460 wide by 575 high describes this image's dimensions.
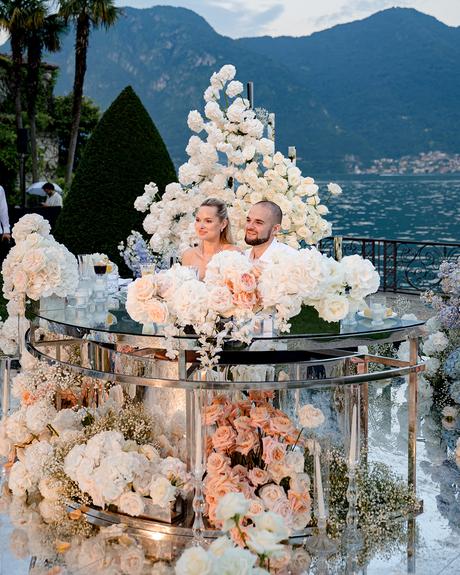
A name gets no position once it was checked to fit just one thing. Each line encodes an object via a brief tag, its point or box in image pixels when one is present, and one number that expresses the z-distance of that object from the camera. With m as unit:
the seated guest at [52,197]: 17.64
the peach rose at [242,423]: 4.54
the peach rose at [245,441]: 4.51
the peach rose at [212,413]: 4.55
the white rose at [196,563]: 2.20
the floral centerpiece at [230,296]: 4.12
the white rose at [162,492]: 4.46
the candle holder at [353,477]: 4.43
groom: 5.42
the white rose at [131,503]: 4.53
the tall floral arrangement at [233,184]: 6.45
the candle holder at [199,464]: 4.36
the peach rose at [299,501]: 4.48
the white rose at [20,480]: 5.04
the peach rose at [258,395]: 4.70
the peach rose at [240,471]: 4.57
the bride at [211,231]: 5.72
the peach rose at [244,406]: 4.65
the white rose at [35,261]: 4.95
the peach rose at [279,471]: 4.50
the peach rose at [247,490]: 4.48
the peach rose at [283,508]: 4.39
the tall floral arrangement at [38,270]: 4.96
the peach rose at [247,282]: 4.12
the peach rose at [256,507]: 4.34
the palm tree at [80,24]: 27.77
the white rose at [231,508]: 2.31
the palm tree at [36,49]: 28.92
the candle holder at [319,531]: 4.35
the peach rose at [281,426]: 4.53
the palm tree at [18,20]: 28.75
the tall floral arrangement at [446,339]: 6.78
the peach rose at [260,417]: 4.53
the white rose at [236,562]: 2.19
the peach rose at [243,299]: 4.12
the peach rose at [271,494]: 4.43
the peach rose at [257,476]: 4.52
